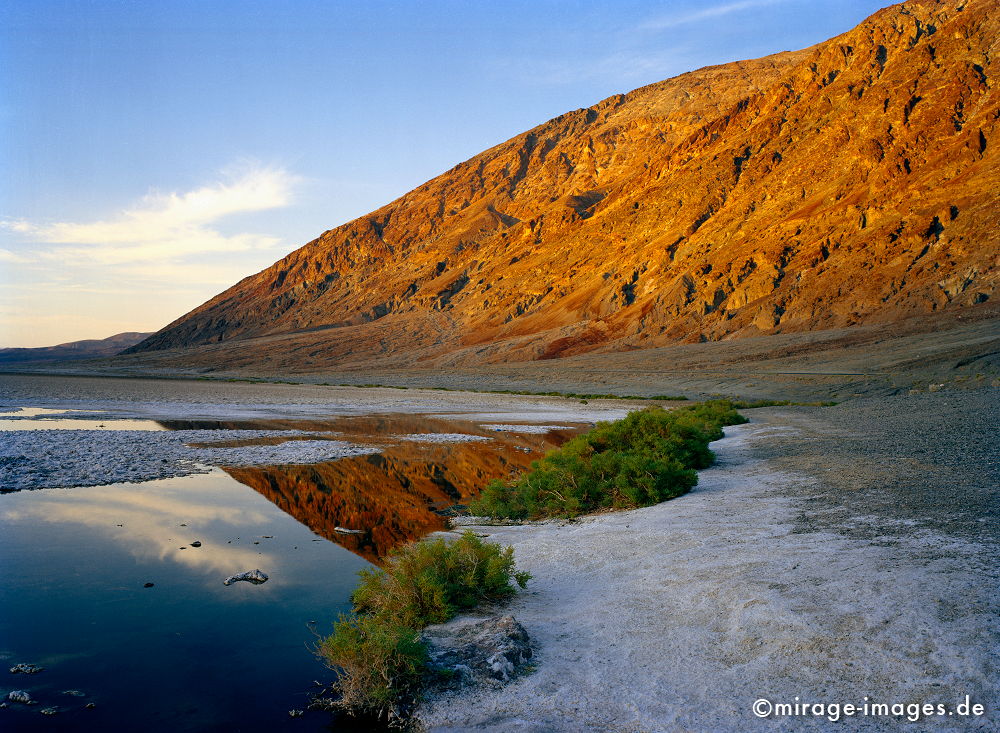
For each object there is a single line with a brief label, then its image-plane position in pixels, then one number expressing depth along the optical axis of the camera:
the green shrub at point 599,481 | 10.14
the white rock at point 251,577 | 7.29
